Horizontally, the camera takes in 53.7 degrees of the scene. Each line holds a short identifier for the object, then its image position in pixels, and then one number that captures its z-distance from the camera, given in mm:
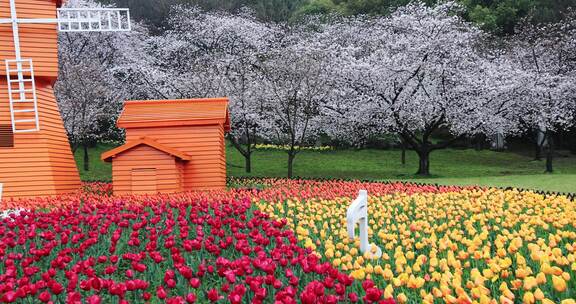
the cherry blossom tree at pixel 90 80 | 29062
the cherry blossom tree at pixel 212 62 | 30656
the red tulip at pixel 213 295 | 4133
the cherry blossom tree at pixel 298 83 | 27234
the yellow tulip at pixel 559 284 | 4090
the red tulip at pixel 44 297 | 4254
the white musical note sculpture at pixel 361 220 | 6164
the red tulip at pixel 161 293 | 4364
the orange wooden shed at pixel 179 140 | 16375
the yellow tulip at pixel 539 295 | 3923
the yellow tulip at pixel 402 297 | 4173
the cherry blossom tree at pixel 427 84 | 26812
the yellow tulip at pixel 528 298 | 3905
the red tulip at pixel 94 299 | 4164
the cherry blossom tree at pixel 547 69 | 29859
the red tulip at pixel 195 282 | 4600
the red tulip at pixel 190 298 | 4035
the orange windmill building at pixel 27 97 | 15805
